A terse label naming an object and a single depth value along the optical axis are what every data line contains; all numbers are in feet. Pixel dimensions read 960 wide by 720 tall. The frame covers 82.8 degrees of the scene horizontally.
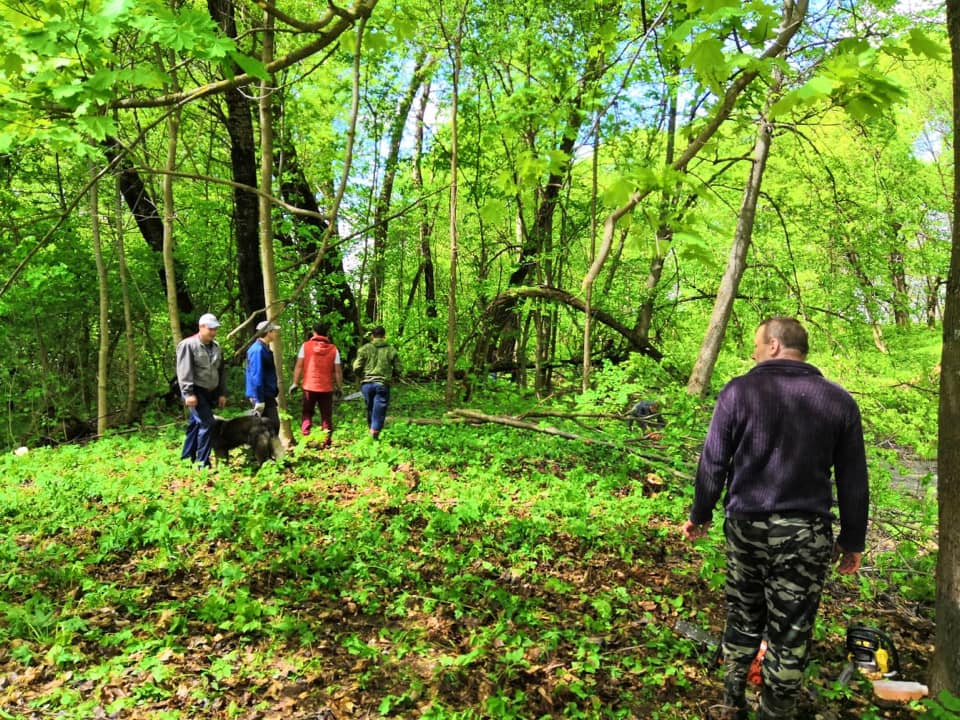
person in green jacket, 28.45
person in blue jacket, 23.21
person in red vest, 27.61
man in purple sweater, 8.92
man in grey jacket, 21.57
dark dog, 23.02
